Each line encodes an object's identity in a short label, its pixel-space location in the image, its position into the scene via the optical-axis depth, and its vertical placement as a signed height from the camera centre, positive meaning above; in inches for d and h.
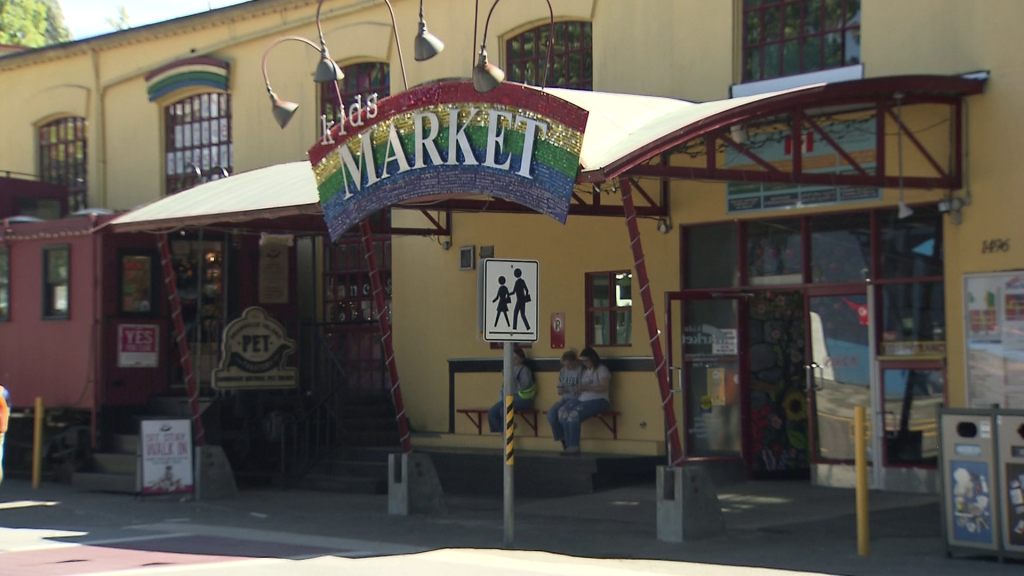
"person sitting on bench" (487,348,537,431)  709.3 -29.8
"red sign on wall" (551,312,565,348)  711.7 +0.6
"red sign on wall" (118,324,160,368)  741.9 -5.6
